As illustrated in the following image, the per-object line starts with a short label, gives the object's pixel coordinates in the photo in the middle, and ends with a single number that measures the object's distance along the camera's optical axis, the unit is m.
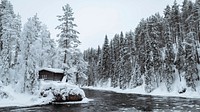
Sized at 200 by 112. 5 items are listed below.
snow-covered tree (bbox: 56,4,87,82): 35.03
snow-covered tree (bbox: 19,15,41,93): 28.22
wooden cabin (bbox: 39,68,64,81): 38.91
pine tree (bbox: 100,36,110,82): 75.94
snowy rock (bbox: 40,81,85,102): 26.41
